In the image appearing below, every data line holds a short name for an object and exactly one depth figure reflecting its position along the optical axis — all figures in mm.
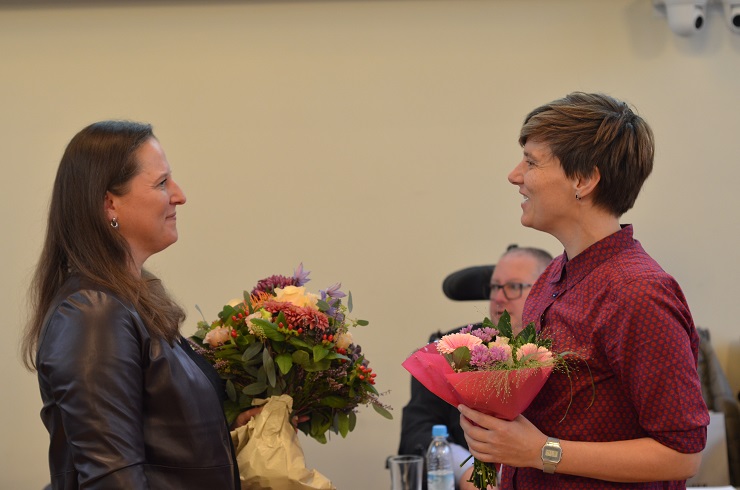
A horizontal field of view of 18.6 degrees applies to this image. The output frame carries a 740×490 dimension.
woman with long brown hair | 3272
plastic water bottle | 4056
